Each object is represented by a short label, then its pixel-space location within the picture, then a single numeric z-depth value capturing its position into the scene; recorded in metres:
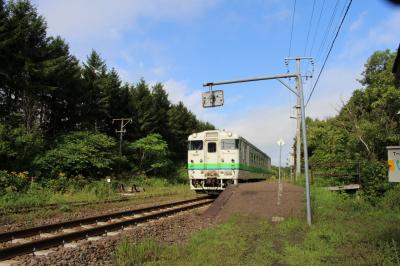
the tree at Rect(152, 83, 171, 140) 49.09
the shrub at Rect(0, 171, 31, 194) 19.94
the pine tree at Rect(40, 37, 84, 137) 29.50
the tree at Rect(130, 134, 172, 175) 41.83
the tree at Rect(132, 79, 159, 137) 45.50
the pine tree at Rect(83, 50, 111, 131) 37.22
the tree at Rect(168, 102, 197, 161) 53.27
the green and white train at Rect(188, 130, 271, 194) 21.02
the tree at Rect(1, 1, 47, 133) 26.48
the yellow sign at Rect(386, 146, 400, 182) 10.00
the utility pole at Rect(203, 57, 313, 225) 11.76
